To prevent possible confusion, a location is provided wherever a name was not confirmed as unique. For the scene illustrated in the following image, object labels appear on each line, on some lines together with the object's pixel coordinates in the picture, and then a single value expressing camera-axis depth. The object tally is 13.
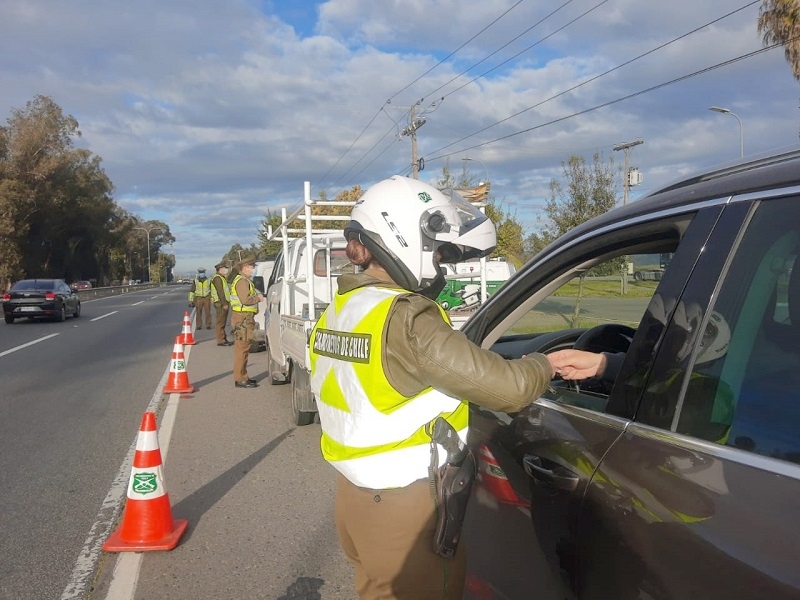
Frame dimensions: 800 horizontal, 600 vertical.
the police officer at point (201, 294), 20.27
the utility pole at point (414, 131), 30.95
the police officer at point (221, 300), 16.65
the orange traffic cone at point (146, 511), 4.49
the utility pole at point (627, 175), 19.01
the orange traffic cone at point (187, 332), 15.56
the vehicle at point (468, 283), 8.97
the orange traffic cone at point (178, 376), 10.18
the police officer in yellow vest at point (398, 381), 2.02
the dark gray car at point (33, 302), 24.52
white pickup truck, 7.61
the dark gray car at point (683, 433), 1.47
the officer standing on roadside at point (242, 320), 10.28
